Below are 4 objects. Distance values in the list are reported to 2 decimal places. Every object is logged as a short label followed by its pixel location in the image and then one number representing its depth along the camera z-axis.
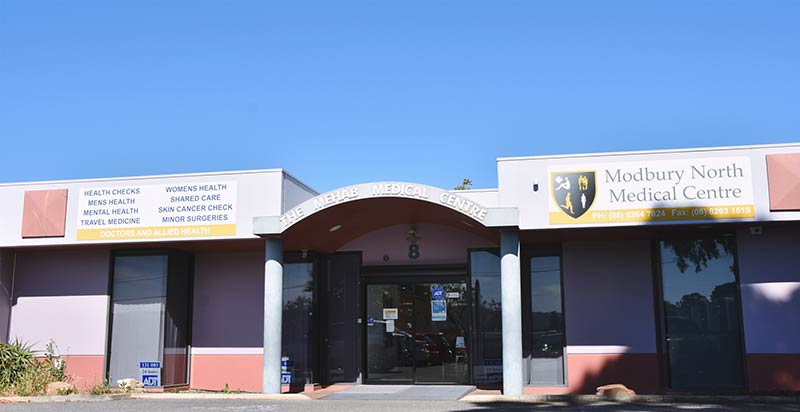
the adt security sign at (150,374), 17.02
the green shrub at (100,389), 15.64
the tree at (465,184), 50.15
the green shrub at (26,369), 16.06
